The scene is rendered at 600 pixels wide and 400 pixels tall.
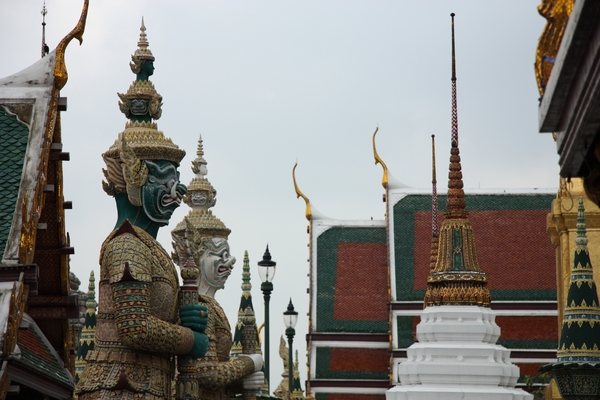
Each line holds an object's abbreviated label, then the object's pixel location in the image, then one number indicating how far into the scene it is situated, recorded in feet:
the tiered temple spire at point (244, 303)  67.33
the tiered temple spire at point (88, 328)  61.17
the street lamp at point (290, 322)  86.53
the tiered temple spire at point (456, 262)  99.96
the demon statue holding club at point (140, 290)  37.76
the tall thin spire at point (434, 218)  112.88
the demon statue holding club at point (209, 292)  39.91
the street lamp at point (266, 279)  74.99
